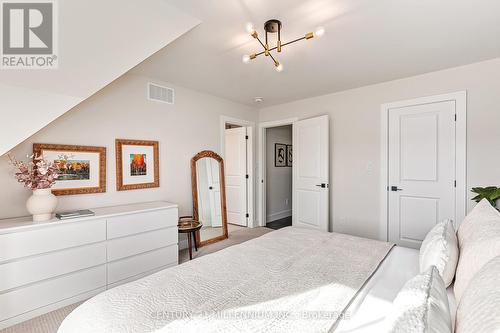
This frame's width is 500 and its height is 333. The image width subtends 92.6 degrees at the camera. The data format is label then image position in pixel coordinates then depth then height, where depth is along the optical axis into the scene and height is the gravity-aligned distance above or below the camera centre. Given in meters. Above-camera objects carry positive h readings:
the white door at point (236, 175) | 4.79 -0.24
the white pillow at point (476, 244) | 1.00 -0.38
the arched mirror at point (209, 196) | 3.72 -0.53
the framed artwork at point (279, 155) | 5.52 +0.20
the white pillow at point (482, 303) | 0.59 -0.39
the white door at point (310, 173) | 3.85 -0.17
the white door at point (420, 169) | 3.00 -0.09
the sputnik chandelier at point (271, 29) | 1.94 +1.15
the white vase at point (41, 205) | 2.10 -0.35
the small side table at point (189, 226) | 3.07 -0.84
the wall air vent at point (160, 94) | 3.26 +0.99
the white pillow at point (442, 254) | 1.20 -0.48
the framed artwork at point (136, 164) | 2.96 +0.00
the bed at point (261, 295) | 0.97 -0.65
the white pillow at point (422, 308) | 0.66 -0.45
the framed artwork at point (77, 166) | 2.47 -0.02
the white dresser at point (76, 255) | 1.90 -0.85
